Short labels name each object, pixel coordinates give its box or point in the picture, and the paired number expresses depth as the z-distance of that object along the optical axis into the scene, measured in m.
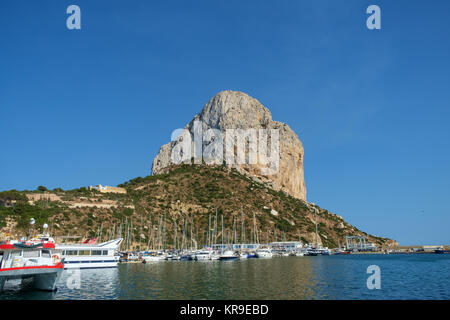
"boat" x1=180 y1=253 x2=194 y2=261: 80.65
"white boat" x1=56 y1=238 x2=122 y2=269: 51.97
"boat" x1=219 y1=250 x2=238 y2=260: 79.06
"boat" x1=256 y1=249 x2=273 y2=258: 88.39
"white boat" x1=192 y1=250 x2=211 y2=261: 79.62
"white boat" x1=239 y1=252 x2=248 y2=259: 85.71
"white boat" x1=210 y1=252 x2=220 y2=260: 80.50
